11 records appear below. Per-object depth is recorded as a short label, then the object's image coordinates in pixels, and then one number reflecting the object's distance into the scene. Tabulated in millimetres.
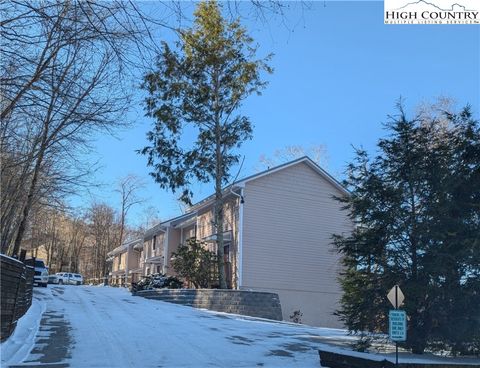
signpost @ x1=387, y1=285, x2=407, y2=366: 11352
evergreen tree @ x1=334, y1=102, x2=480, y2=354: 13180
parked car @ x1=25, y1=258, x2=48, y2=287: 40772
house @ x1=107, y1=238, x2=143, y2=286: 61969
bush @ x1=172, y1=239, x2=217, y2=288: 29797
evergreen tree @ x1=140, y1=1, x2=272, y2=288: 29016
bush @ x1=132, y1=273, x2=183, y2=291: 33531
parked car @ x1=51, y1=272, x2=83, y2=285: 65062
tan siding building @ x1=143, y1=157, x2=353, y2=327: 29047
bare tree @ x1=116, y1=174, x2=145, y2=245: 78312
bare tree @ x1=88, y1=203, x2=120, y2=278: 82062
